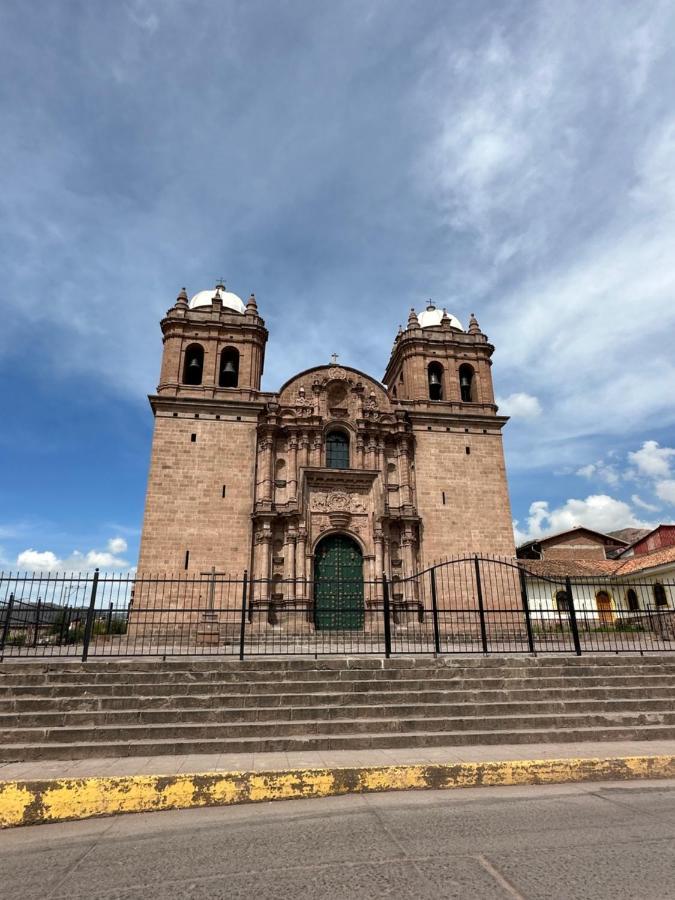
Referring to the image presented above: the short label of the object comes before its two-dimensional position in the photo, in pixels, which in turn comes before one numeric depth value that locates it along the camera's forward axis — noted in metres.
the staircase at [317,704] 6.93
